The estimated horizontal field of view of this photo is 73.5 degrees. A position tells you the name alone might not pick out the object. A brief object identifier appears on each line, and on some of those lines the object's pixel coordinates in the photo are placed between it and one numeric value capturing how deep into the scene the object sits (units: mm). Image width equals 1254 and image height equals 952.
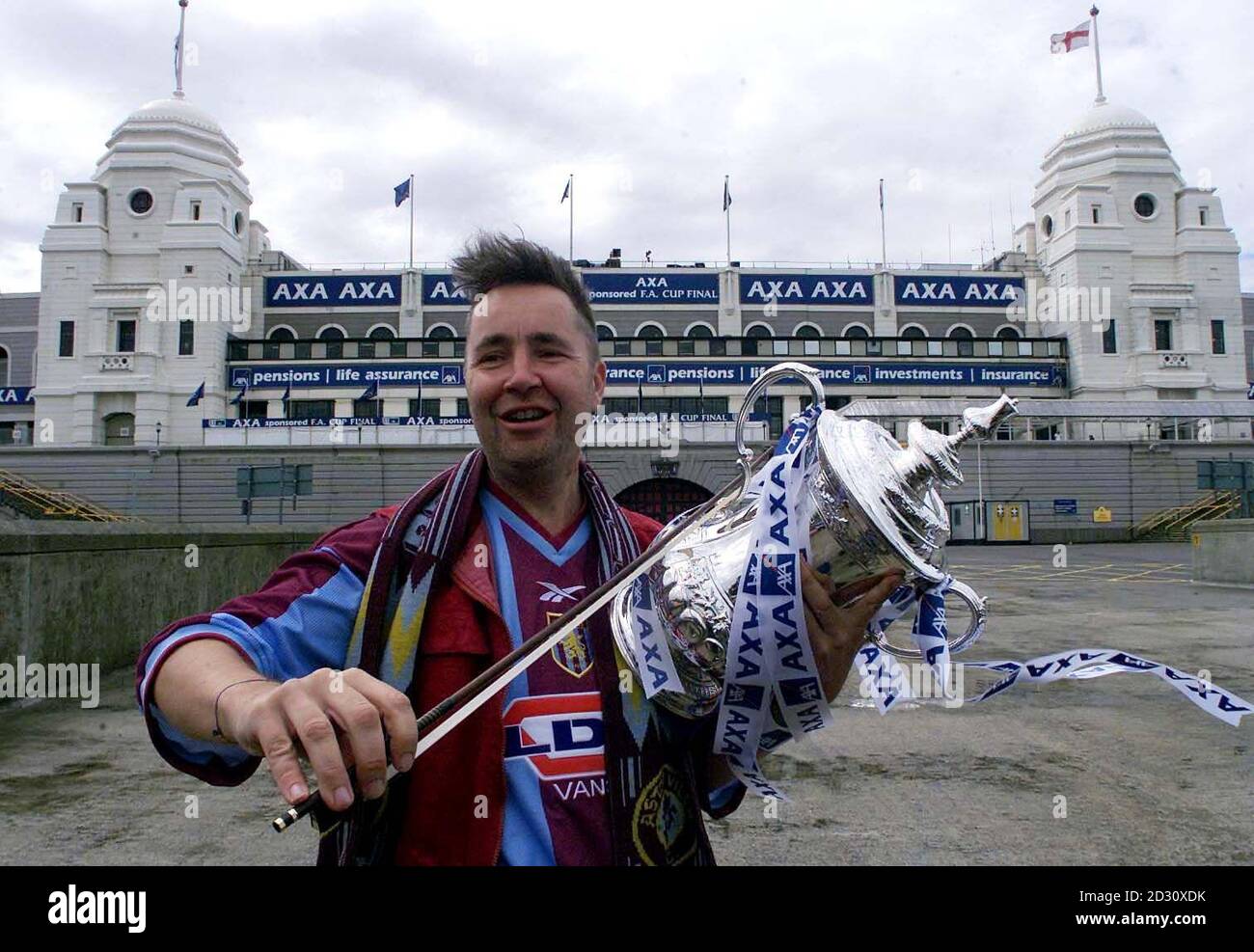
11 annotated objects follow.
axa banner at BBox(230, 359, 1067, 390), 46781
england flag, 46562
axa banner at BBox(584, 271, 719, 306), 50844
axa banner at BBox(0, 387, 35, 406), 51250
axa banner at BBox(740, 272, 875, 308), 51469
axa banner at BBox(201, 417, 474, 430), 40344
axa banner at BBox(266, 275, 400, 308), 49969
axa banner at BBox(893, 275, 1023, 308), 51344
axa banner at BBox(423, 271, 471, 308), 50656
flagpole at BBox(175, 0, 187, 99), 46719
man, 1420
